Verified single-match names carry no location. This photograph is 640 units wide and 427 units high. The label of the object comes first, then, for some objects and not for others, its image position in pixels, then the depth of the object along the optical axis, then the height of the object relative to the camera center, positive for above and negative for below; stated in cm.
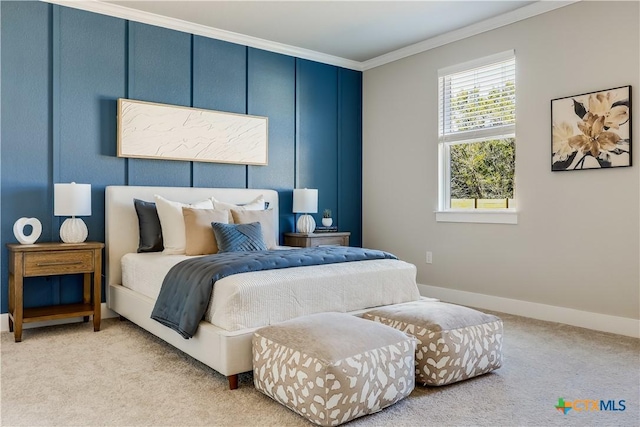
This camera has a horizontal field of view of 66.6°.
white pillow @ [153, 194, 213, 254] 388 -8
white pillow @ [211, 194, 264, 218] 425 +8
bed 254 -47
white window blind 442 +111
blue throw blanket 267 -34
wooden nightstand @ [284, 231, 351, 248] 490 -25
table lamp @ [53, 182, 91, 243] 366 +6
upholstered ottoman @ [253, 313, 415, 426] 203 -67
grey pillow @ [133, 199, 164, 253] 406 -11
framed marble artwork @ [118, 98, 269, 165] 421 +75
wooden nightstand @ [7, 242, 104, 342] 341 -40
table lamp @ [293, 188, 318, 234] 508 +9
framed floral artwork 359 +65
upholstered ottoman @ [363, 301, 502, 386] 250 -66
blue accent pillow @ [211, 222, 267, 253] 369 -18
